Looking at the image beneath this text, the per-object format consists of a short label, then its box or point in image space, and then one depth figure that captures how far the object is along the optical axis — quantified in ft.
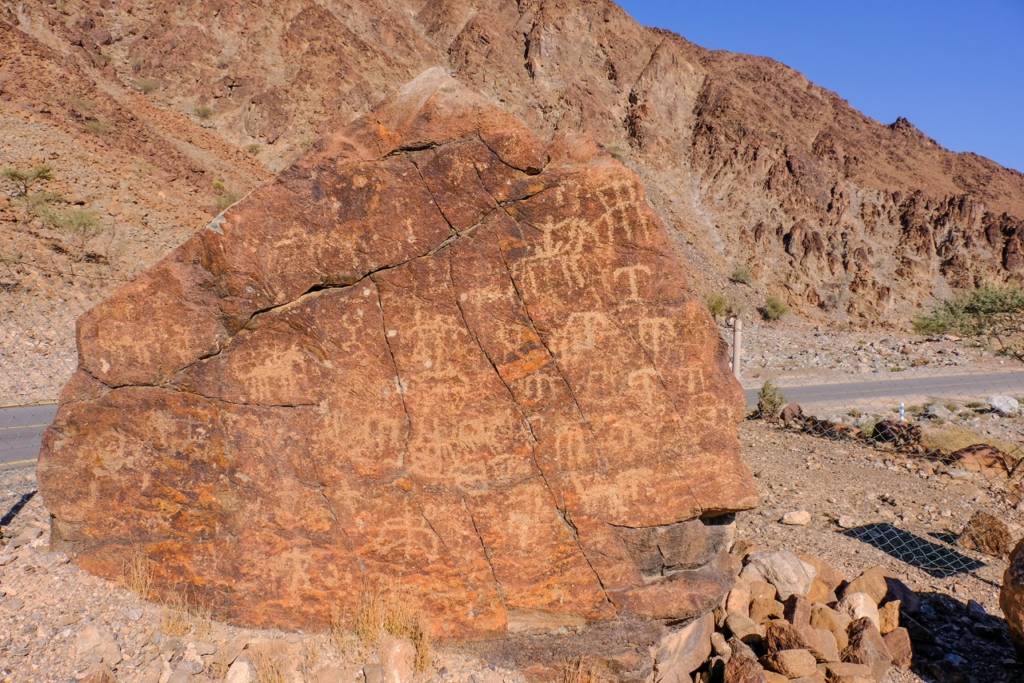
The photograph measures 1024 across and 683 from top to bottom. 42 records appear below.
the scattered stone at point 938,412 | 39.45
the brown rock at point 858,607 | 15.11
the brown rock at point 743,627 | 14.35
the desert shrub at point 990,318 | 73.00
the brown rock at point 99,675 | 11.09
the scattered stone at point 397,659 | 12.06
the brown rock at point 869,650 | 13.71
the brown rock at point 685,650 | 13.34
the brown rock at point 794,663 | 13.04
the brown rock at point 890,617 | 15.31
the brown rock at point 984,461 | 25.82
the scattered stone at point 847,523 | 20.93
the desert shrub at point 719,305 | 88.89
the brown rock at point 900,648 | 14.52
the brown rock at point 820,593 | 15.75
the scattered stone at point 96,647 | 11.70
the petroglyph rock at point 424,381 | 13.12
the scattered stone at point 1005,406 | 40.73
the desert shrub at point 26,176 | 59.82
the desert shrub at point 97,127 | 73.51
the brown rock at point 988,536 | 19.53
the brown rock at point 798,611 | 14.40
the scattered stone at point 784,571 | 15.48
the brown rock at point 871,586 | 15.74
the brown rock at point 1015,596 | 13.83
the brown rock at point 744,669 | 12.50
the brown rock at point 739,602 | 14.92
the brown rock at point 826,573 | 16.30
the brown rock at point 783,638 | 13.58
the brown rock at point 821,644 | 13.50
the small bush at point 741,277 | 104.06
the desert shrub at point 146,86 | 92.68
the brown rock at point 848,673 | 12.97
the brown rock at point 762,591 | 15.20
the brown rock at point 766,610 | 14.92
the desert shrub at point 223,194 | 76.43
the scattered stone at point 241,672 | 11.62
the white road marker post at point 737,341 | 27.65
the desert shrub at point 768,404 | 34.81
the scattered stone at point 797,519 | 20.94
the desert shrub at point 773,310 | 98.53
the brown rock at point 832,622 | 14.37
